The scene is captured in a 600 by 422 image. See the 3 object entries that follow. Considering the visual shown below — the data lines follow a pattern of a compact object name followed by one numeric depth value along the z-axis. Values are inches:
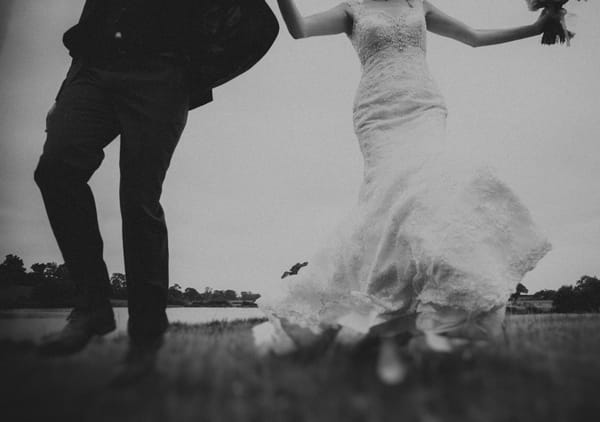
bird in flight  142.9
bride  89.4
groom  93.5
